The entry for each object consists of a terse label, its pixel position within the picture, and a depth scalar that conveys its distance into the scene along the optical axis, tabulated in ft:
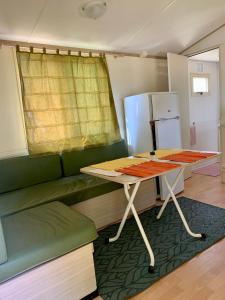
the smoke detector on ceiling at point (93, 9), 7.58
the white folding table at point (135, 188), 5.56
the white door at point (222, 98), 11.68
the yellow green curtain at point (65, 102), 9.36
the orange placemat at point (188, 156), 6.83
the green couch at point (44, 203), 4.69
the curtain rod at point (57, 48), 8.93
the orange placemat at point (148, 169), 5.92
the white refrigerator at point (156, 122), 10.49
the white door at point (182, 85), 12.36
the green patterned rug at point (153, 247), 5.87
